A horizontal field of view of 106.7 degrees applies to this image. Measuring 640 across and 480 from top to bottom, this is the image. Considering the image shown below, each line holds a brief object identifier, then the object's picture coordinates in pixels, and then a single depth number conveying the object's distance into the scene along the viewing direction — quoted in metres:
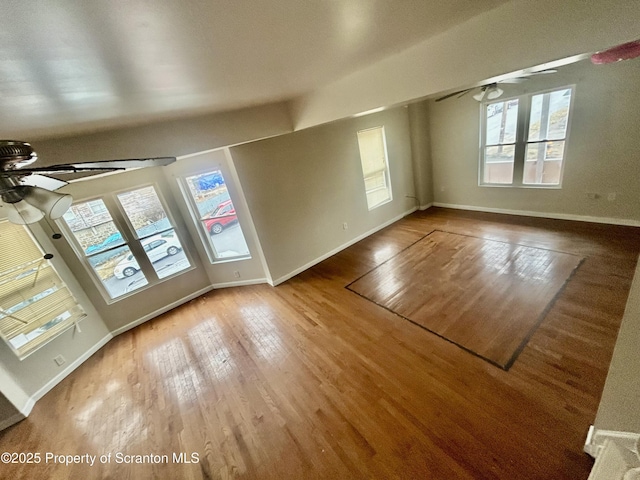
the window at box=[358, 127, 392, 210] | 4.96
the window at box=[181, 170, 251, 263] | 3.82
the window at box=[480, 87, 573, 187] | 3.98
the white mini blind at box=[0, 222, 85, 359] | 2.75
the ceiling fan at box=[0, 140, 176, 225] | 1.01
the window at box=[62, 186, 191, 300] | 3.39
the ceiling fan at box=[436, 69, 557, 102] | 3.50
